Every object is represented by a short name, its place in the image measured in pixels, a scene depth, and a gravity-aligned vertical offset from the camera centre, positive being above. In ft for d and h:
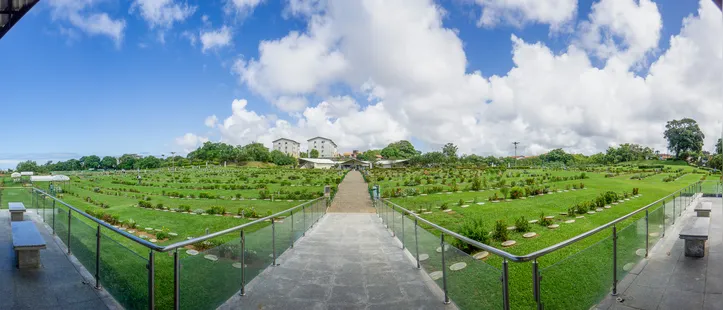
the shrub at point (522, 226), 34.01 -6.51
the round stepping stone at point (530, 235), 31.76 -6.93
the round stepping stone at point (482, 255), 21.99 -6.16
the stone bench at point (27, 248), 15.51 -3.65
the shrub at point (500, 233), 30.78 -6.49
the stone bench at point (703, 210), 28.60 -4.32
